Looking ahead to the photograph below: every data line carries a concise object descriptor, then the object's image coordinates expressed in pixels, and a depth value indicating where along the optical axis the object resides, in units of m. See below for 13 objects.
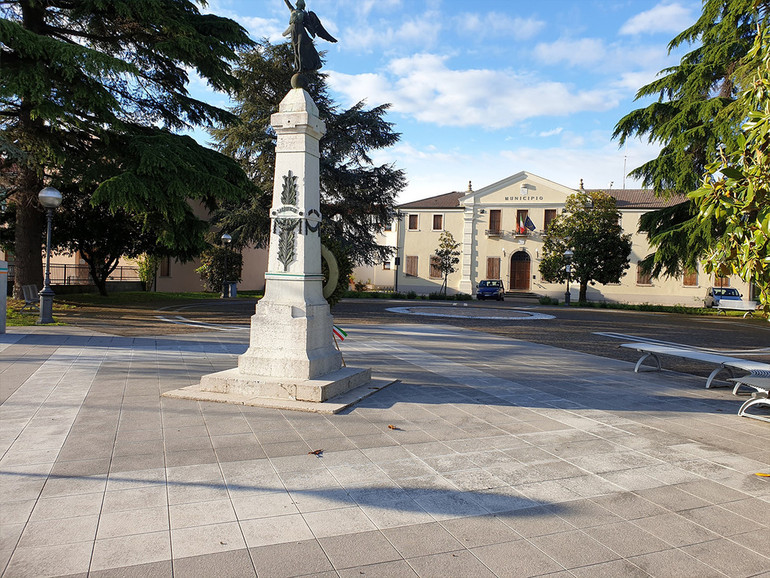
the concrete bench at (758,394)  5.91
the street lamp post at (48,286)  12.44
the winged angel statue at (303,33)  6.86
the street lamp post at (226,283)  26.17
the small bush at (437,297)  34.92
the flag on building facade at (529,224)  38.91
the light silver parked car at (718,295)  33.81
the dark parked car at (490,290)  35.91
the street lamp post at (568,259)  30.50
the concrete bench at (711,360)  6.63
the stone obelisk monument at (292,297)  6.25
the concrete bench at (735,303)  30.35
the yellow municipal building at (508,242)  38.09
